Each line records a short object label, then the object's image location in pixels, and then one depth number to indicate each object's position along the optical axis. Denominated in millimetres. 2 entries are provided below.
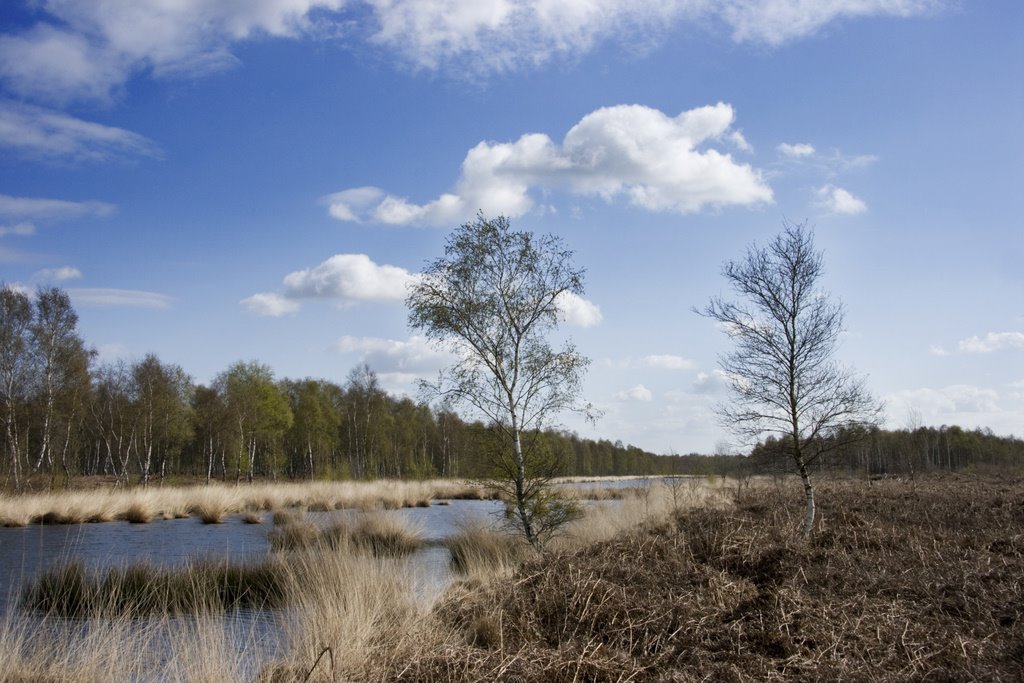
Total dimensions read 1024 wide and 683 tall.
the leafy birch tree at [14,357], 26031
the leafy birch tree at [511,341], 12703
